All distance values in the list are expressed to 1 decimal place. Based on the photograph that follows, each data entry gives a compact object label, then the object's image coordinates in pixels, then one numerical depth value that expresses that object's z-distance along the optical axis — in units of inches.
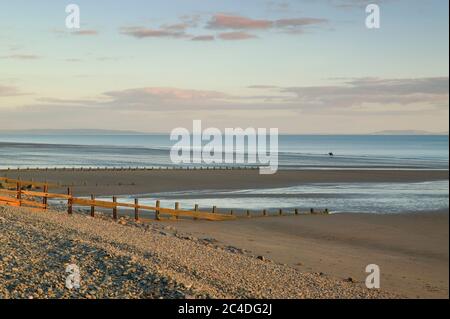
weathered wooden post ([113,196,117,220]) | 1061.8
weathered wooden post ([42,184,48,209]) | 1043.4
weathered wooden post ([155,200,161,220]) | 1098.1
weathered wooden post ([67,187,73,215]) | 1024.2
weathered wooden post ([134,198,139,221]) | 1048.4
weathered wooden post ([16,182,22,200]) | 1057.8
